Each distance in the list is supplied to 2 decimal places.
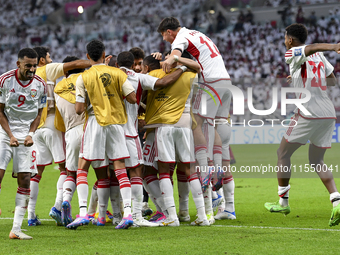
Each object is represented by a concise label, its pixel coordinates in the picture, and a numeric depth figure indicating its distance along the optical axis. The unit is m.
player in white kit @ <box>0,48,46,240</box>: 9.93
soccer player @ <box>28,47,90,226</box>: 12.23
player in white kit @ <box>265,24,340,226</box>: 11.44
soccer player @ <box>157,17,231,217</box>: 12.01
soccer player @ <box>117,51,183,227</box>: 11.16
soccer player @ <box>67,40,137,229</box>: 10.72
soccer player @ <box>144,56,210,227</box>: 11.13
